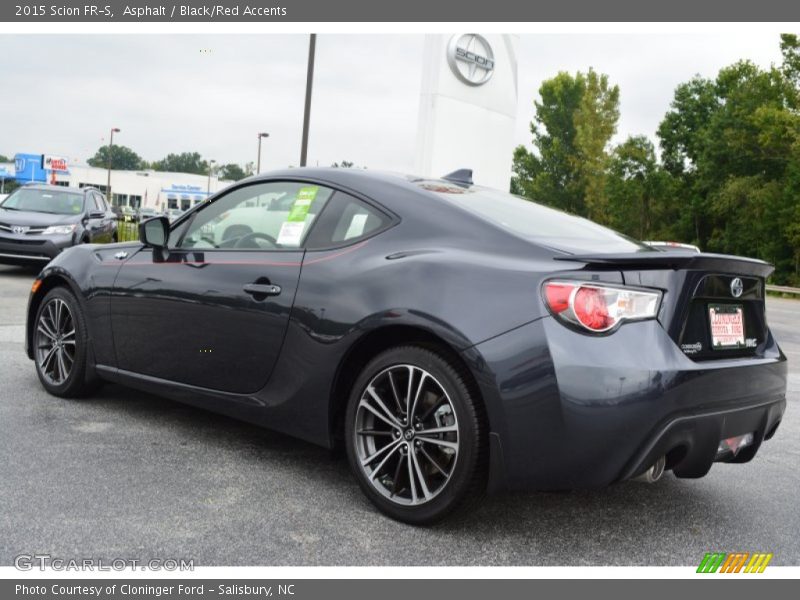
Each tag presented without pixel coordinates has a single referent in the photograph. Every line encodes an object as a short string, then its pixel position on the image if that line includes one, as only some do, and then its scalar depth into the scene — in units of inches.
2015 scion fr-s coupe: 111.1
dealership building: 3457.2
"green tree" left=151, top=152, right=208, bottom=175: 6082.7
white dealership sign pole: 736.3
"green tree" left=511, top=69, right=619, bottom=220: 2208.4
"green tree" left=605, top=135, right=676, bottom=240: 1968.5
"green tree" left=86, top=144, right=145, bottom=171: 6000.5
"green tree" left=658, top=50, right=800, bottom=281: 1565.0
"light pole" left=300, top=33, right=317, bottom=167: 722.8
